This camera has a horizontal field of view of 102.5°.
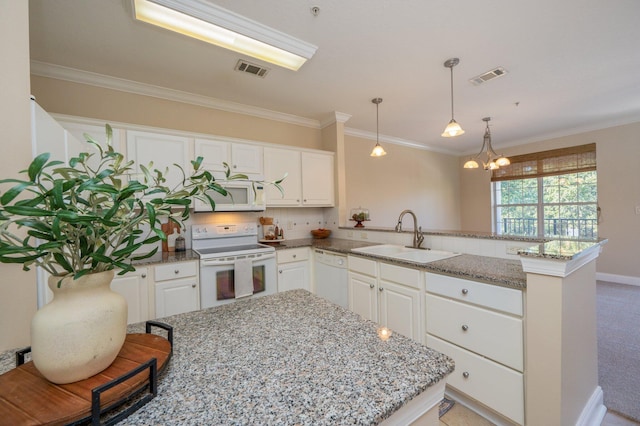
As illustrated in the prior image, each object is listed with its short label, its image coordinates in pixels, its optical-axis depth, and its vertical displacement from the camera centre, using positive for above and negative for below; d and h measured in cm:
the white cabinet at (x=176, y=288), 224 -66
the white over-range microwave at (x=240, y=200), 286 +16
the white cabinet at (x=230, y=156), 279 +66
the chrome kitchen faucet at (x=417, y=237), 256 -28
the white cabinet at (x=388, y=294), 197 -72
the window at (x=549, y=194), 461 +26
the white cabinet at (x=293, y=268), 291 -66
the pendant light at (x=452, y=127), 233 +75
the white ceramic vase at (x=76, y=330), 51 -23
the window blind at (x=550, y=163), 456 +84
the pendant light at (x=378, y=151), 308 +71
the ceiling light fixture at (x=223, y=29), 173 +138
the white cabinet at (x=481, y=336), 144 -81
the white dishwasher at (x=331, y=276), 267 -71
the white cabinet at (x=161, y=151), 244 +64
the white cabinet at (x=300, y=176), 320 +48
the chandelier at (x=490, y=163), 363 +66
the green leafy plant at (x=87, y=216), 47 +0
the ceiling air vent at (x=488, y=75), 263 +141
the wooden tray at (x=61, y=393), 45 -35
